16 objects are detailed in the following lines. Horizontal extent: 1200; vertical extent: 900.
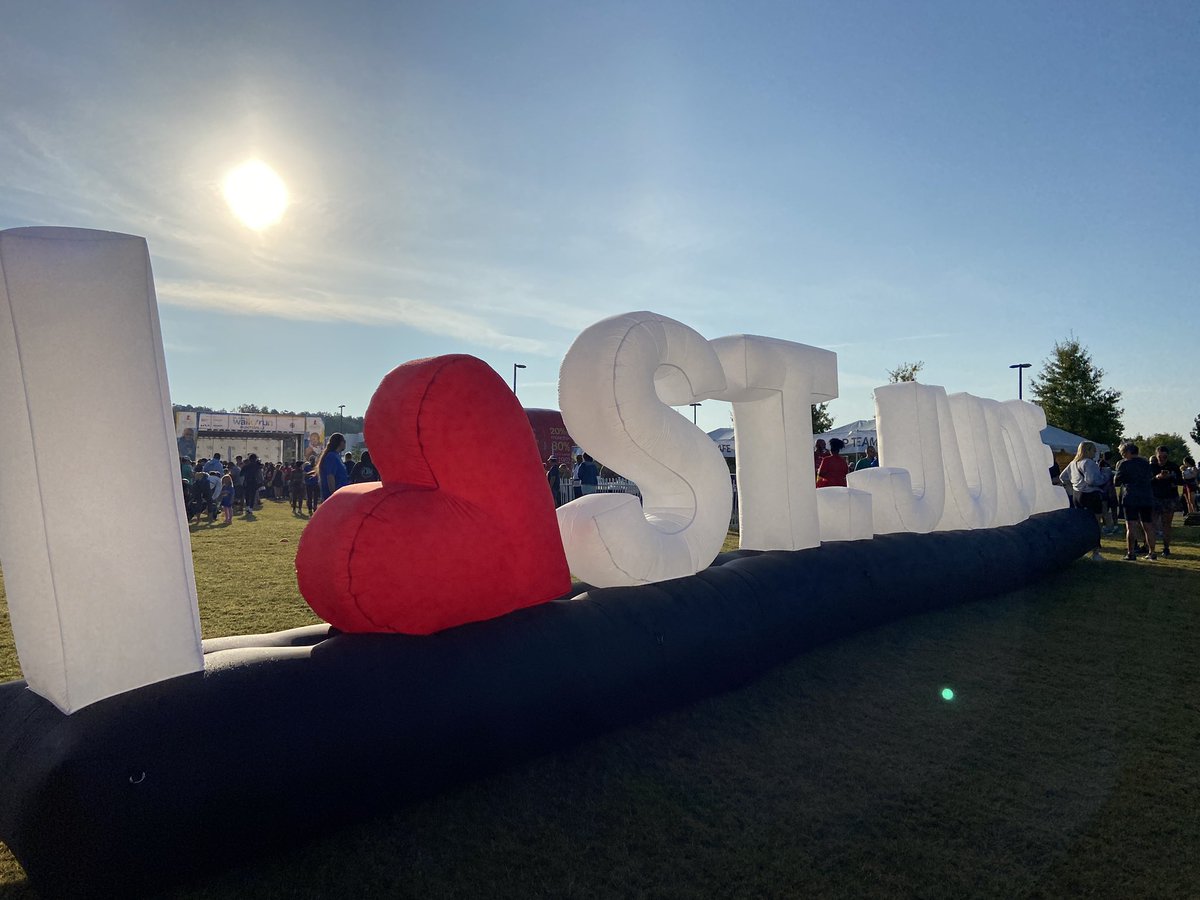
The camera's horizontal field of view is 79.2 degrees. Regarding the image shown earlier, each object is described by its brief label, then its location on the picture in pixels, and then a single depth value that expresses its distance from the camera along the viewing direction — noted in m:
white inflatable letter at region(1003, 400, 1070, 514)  8.05
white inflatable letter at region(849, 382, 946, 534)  5.80
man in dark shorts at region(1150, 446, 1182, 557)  8.93
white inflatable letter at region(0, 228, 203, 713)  2.00
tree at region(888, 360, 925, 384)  31.32
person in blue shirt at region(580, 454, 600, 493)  12.66
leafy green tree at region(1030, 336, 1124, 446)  25.88
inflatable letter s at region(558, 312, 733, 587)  3.50
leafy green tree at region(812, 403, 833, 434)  32.47
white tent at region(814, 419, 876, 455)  19.25
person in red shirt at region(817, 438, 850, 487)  7.93
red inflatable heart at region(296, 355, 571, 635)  2.64
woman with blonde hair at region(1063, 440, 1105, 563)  9.09
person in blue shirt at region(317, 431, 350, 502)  7.90
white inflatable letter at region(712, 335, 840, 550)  4.65
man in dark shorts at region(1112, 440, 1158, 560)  8.32
